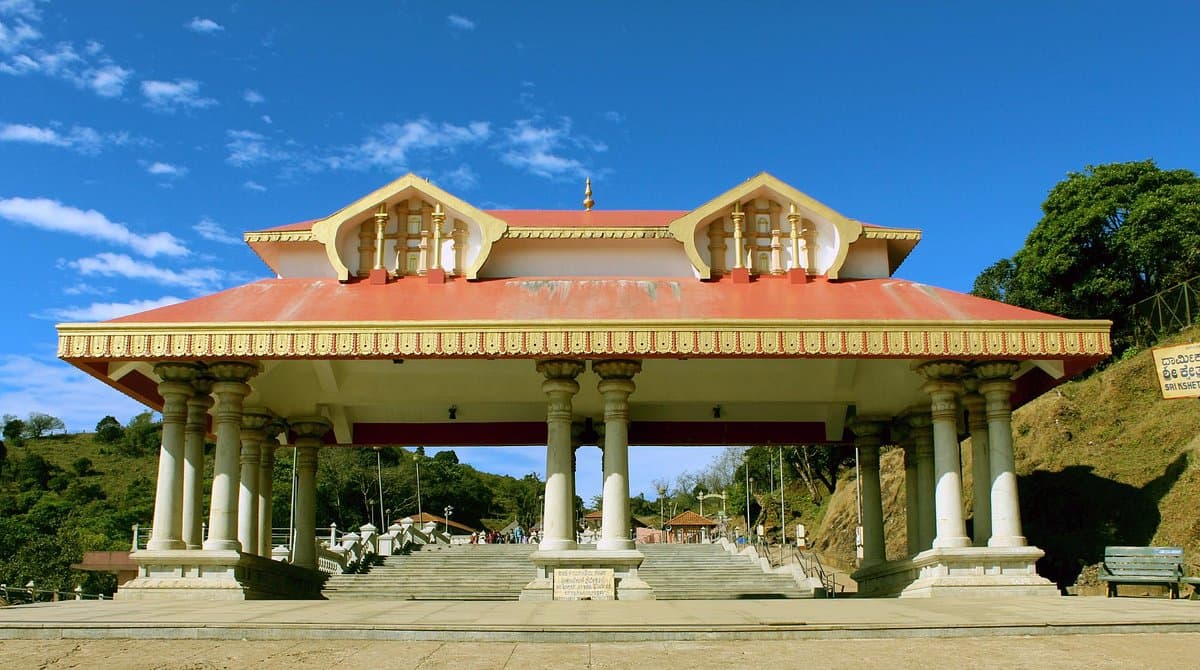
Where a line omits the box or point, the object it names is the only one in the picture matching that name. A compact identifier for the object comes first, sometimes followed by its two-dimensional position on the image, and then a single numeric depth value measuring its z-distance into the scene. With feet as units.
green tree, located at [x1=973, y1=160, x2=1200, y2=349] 137.69
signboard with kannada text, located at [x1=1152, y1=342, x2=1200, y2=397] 61.87
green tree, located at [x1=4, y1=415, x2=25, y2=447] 379.96
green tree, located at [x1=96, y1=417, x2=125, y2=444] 374.22
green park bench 50.31
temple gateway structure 54.85
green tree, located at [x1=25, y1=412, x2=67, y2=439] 393.09
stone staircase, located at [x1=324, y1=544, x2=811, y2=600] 72.84
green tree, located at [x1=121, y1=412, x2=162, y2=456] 345.72
